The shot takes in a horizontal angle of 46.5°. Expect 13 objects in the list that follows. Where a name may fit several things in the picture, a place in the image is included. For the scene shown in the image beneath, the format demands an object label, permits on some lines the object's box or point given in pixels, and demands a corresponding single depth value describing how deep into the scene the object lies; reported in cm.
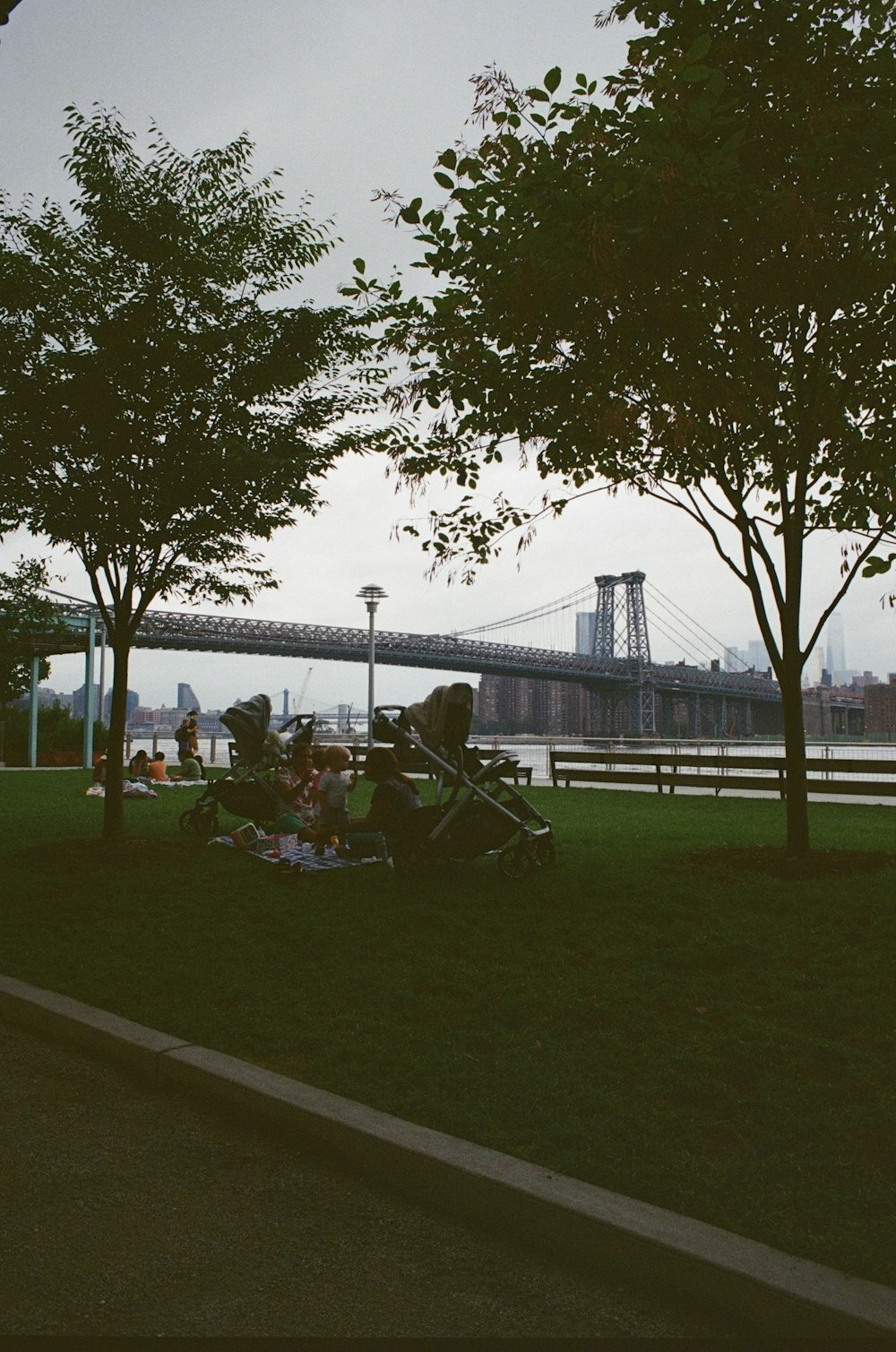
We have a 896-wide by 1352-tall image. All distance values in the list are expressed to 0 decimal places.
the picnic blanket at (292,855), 843
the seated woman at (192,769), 1978
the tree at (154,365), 888
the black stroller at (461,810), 779
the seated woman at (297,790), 1000
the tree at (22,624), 1766
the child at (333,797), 919
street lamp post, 3694
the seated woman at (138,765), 1816
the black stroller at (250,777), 1005
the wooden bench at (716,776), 1588
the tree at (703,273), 618
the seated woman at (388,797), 819
